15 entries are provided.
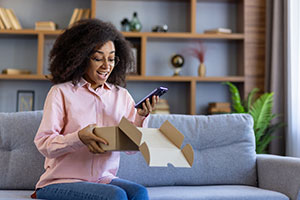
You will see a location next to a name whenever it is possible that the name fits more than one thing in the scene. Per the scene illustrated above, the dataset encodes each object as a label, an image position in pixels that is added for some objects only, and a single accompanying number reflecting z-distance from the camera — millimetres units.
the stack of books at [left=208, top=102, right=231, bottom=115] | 4035
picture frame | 4145
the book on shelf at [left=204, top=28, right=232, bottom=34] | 4094
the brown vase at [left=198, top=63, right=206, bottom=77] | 4141
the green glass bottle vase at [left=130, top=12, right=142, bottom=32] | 4098
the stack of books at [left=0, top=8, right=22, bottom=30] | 3986
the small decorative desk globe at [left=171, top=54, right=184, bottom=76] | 4184
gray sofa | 2016
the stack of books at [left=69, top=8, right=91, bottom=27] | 4055
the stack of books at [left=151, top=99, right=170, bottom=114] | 4000
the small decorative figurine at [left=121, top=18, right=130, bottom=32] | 4094
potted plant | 3721
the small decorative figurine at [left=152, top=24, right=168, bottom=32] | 4129
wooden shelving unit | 3990
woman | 1557
